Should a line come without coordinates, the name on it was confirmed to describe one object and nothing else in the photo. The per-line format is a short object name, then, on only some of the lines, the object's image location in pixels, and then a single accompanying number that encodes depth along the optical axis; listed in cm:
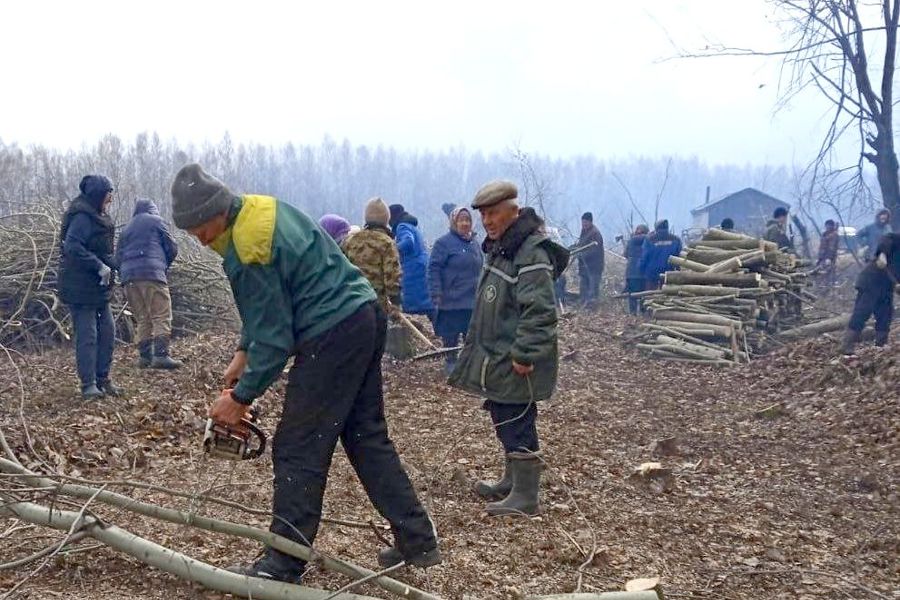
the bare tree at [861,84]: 1503
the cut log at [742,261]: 1229
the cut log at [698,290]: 1200
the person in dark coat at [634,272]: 1547
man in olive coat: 438
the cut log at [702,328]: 1139
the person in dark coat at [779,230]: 1510
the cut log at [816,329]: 1227
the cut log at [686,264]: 1266
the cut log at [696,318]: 1146
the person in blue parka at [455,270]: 853
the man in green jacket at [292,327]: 323
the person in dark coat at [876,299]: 1013
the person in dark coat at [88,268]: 700
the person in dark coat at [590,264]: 1666
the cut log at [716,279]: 1200
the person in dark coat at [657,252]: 1482
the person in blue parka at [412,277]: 926
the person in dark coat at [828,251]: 1770
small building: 4541
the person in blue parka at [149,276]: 844
